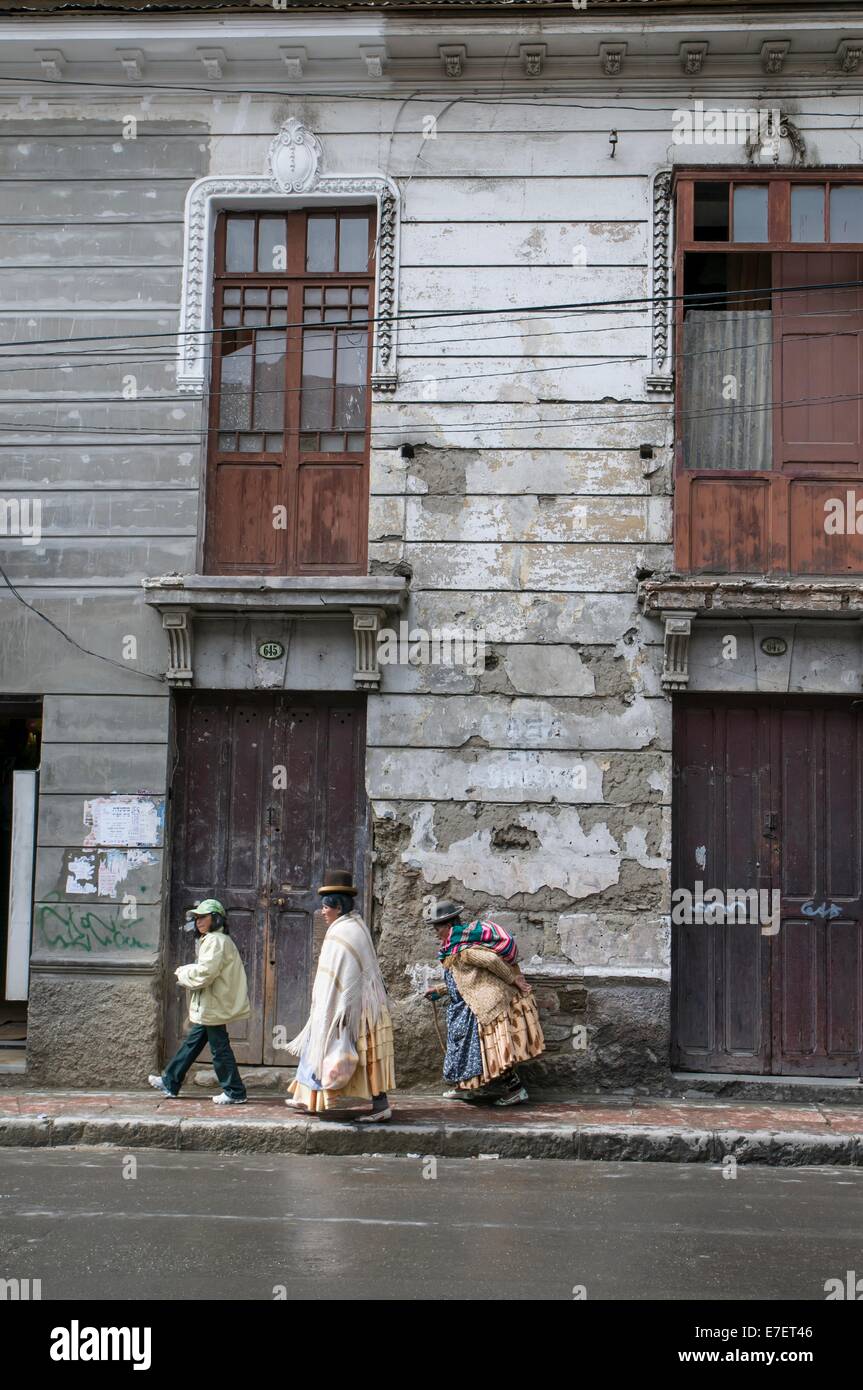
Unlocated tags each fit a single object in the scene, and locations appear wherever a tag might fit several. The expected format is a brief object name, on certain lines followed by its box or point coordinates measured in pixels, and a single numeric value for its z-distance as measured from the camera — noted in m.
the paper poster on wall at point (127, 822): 11.06
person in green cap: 9.88
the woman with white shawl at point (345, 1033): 9.29
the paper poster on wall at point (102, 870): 11.05
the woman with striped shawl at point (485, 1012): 9.91
